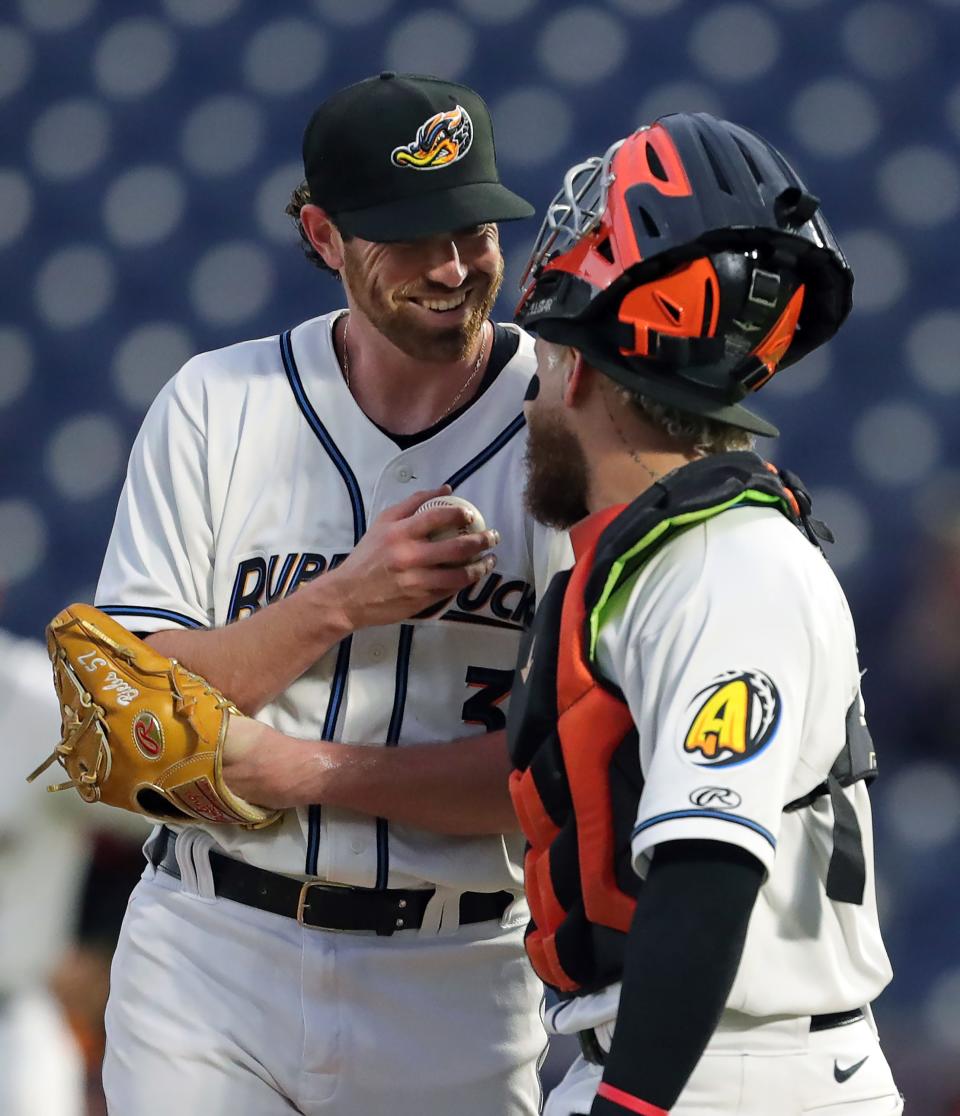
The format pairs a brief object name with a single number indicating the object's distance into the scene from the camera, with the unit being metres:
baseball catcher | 16.09
